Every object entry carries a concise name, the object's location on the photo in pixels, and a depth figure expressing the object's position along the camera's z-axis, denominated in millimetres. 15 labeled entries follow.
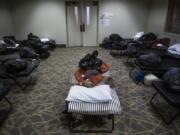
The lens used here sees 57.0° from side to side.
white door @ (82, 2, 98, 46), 7656
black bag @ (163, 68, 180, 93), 2583
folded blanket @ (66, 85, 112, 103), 2277
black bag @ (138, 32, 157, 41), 6452
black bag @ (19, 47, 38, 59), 4820
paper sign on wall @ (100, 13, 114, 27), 7777
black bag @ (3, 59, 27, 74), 3535
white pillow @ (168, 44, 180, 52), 4733
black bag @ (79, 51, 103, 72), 3492
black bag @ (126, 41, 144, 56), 4918
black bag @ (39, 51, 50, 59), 6167
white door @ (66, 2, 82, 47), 7617
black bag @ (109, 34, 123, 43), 7264
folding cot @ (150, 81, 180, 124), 2388
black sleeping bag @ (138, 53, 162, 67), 3711
